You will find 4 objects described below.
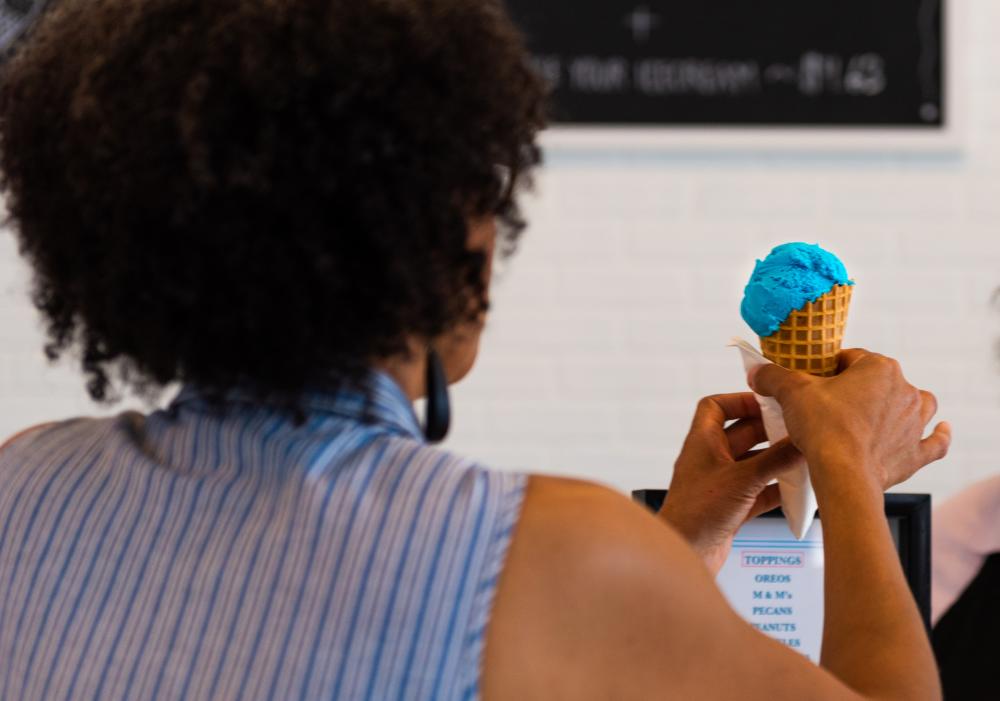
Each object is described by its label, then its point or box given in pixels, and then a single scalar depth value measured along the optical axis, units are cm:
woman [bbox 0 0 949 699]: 124
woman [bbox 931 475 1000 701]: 181
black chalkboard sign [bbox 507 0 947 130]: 280
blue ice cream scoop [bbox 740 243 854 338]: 156
